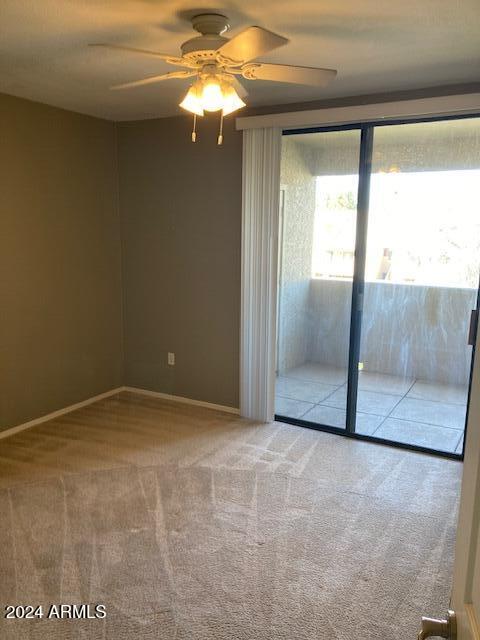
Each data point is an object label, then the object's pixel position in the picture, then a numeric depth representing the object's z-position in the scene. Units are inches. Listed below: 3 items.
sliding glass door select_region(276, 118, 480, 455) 134.7
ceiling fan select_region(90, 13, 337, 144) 82.6
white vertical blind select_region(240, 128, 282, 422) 149.6
